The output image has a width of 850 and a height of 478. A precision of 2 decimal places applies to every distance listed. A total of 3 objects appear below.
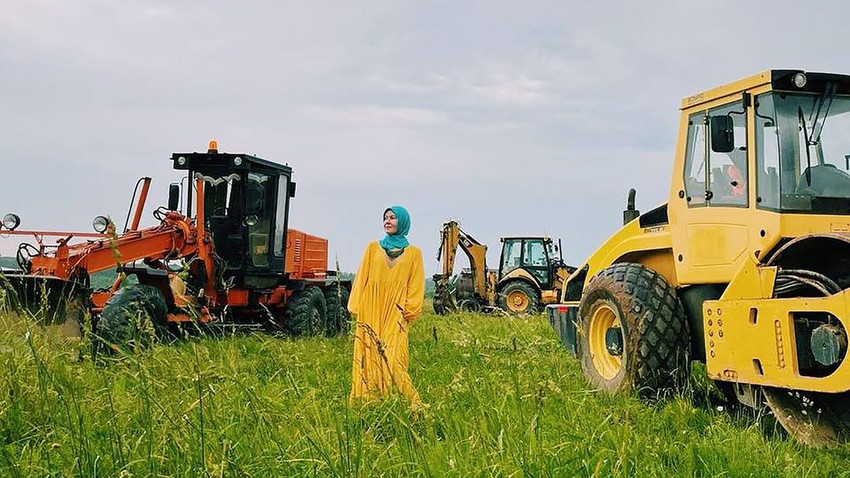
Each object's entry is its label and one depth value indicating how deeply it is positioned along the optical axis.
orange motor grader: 9.42
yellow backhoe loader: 23.48
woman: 6.15
